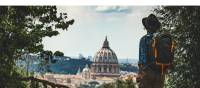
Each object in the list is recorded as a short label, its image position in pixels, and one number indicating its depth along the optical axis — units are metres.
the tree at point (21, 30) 10.37
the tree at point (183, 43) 17.41
